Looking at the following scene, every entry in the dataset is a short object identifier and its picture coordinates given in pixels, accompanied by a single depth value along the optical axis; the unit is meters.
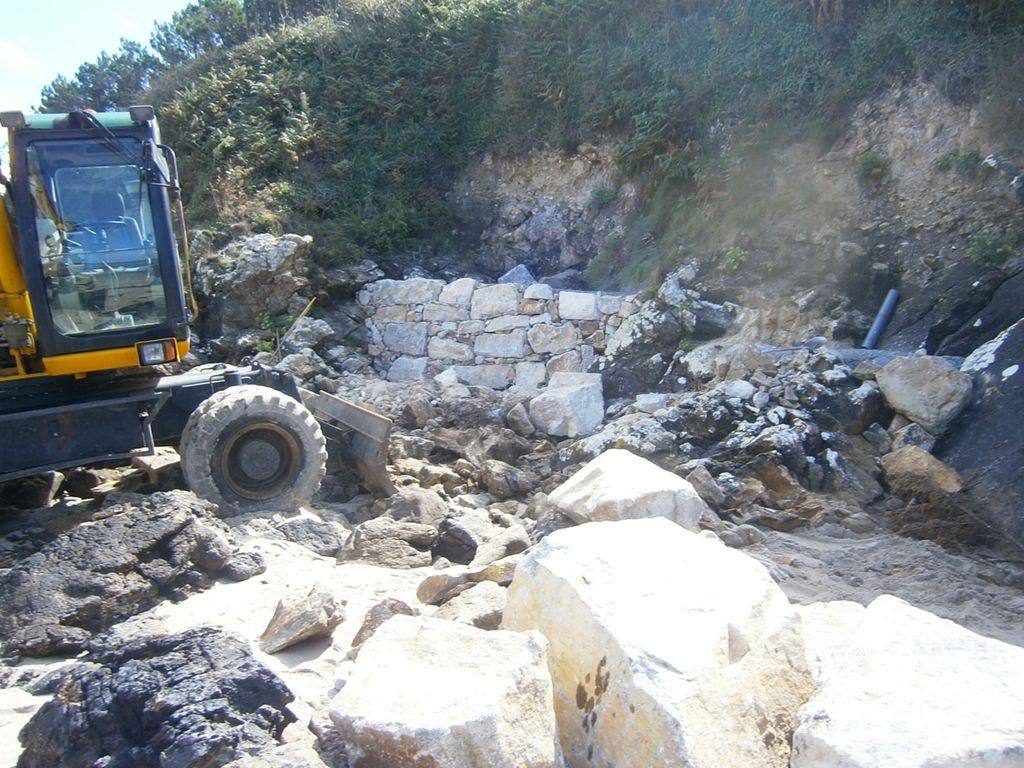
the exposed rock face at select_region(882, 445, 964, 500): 6.37
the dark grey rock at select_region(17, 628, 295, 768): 2.73
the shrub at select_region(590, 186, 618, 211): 13.38
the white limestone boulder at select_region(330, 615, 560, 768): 2.46
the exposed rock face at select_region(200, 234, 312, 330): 12.21
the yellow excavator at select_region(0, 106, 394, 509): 5.77
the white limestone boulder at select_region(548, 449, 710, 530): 4.67
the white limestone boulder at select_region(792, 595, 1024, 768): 2.32
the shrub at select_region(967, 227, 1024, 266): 8.54
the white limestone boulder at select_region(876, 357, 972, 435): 6.93
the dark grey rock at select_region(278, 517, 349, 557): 5.84
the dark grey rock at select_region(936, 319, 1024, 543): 5.97
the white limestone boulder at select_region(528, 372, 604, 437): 9.47
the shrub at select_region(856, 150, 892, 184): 10.18
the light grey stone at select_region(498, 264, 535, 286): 12.36
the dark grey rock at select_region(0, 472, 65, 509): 6.36
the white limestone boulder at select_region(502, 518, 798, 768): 2.58
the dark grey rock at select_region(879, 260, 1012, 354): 8.35
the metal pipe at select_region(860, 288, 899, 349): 9.01
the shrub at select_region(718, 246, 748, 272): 10.48
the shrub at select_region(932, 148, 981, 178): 9.44
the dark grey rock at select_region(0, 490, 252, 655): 4.21
